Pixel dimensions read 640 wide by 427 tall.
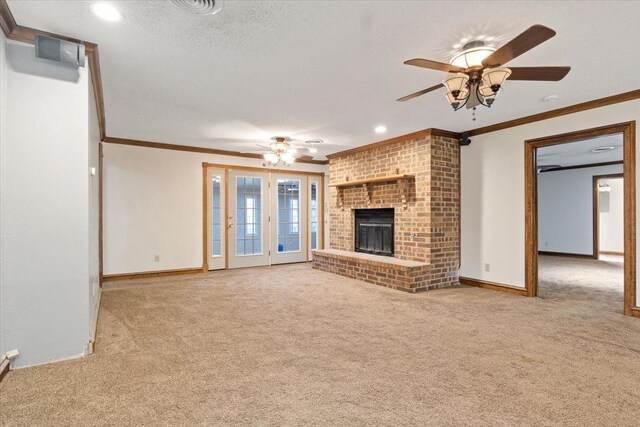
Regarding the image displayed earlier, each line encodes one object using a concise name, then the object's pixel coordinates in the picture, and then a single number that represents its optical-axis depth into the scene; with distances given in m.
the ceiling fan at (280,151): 5.55
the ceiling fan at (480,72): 2.33
